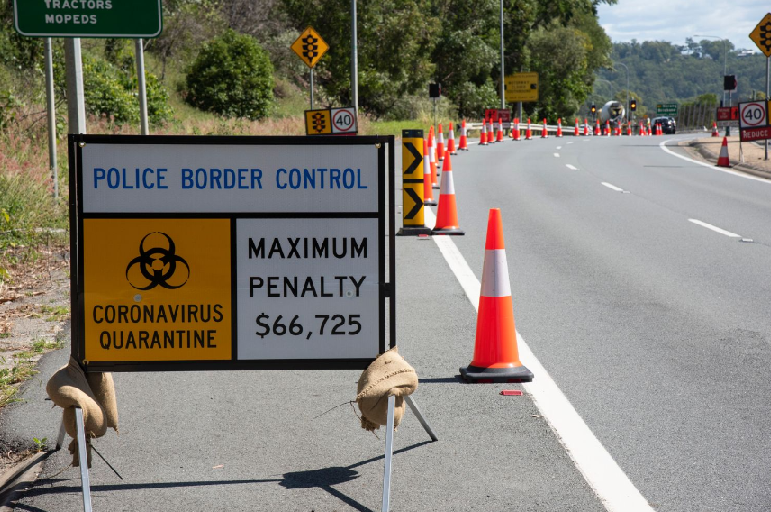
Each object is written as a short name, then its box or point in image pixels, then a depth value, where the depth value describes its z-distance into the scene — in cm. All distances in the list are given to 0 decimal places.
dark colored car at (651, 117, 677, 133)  7341
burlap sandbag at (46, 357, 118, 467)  408
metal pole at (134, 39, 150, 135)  1895
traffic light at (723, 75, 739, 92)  3562
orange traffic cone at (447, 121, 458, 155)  2991
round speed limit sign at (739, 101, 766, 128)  2402
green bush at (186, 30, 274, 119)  3919
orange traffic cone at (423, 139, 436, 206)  1608
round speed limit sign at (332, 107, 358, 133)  1931
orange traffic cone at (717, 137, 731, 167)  2533
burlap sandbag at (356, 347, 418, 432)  416
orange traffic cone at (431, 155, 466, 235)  1254
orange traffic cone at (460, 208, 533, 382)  579
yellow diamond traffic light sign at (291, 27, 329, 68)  2222
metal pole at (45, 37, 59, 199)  1262
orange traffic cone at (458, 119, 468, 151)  3378
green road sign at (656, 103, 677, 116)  9888
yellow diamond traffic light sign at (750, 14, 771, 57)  2469
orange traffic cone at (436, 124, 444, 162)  2541
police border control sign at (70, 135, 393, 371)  433
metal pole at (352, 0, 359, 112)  2786
